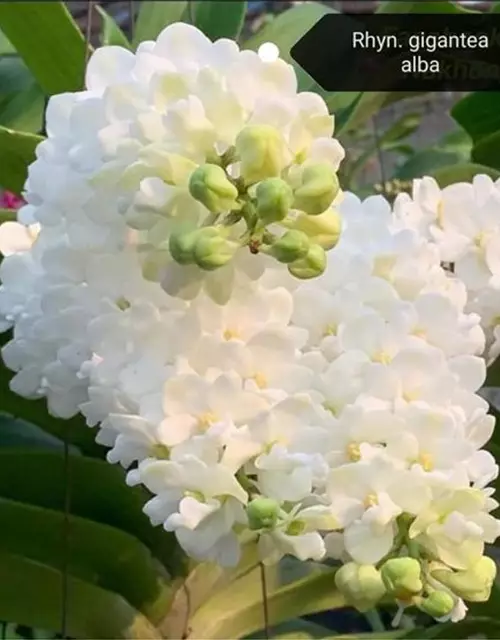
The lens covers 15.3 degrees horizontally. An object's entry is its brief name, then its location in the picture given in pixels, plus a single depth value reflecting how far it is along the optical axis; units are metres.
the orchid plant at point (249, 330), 0.53
